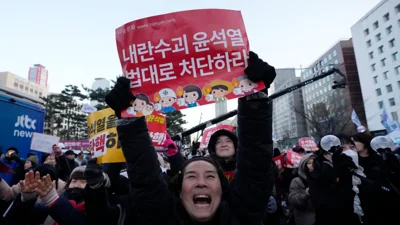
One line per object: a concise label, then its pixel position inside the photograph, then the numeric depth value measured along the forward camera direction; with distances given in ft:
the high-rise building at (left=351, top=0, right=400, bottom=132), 136.77
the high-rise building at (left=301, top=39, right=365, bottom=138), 129.08
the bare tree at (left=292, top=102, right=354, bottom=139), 97.45
